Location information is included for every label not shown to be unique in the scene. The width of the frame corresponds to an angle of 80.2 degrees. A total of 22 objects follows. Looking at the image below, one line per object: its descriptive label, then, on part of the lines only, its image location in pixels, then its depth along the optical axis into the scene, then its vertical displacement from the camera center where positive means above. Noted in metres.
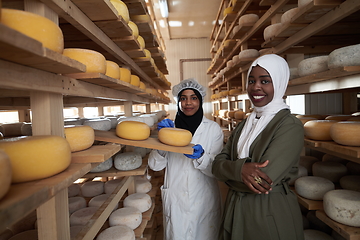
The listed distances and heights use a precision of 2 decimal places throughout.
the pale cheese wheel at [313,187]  1.66 -0.66
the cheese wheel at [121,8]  1.50 +0.72
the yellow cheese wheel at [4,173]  0.41 -0.12
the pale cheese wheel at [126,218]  1.65 -0.84
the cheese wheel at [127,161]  1.78 -0.43
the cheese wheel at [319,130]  1.51 -0.19
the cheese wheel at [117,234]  1.42 -0.84
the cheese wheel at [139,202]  1.92 -0.84
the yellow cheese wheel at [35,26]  0.58 +0.25
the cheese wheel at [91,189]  2.00 -0.73
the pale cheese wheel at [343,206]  1.32 -0.67
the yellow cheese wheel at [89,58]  0.92 +0.24
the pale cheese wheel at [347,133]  1.26 -0.19
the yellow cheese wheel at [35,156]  0.54 -0.12
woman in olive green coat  1.08 -0.32
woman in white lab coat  1.68 -0.59
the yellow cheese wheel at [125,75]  1.56 +0.26
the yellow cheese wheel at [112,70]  1.26 +0.24
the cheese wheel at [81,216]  1.50 -0.76
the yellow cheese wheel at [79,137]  0.91 -0.11
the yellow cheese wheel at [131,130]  1.26 -0.12
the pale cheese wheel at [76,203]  1.73 -0.76
